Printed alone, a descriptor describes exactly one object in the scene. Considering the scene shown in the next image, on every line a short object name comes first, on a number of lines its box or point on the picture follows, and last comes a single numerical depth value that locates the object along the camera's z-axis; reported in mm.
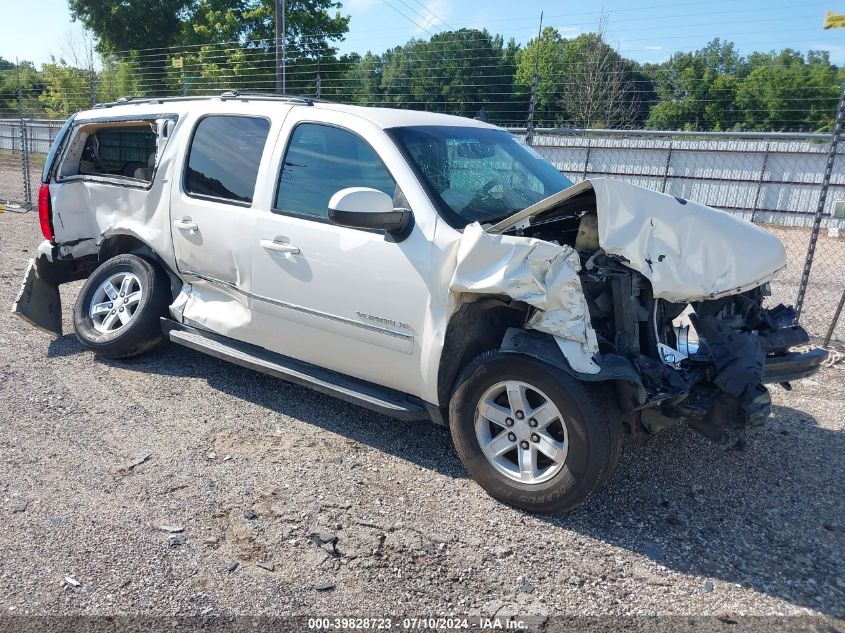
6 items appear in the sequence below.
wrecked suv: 3260
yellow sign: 5621
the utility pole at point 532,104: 7824
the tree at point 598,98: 19375
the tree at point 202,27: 16880
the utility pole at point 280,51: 11508
